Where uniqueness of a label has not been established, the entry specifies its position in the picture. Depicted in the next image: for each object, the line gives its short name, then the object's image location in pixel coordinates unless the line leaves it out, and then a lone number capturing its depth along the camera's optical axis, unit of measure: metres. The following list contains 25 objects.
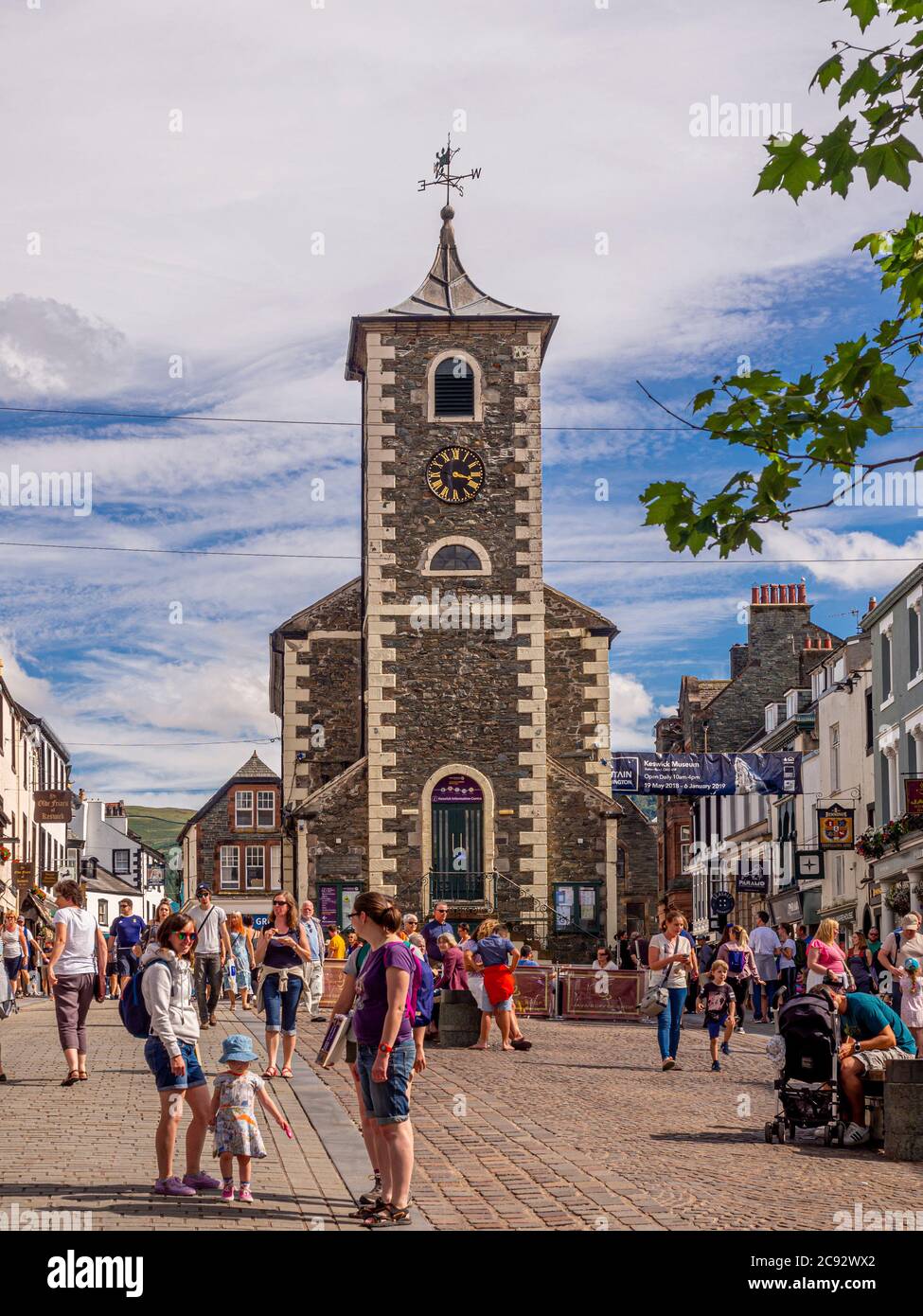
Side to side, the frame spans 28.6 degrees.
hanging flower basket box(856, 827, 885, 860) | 36.56
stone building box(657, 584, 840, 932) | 63.62
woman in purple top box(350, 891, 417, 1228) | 9.22
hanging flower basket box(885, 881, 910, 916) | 35.69
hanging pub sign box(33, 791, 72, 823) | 53.19
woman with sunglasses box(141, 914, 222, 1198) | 9.90
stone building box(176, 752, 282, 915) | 72.06
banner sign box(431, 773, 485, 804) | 40.84
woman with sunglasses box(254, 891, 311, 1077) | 16.06
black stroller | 13.23
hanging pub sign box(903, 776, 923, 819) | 34.12
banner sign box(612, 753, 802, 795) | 41.94
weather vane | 45.50
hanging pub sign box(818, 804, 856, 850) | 40.62
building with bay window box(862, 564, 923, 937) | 35.81
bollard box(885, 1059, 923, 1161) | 12.46
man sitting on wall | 13.28
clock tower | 40.59
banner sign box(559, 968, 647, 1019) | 27.84
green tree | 7.93
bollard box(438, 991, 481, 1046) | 22.22
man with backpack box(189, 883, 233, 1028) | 20.95
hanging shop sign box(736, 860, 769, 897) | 52.59
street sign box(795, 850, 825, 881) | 47.19
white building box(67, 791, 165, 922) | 98.00
